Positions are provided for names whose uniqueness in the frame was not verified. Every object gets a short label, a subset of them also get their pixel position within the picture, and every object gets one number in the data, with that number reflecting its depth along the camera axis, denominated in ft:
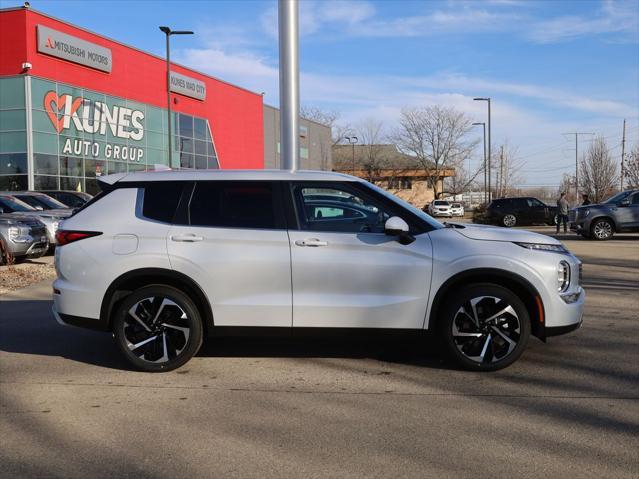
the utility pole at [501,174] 214.07
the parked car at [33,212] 47.22
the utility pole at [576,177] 185.39
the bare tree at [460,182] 228.86
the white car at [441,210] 156.25
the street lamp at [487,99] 143.13
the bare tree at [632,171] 149.51
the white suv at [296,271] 17.16
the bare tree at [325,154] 212.23
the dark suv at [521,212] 103.91
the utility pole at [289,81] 47.65
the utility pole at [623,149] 152.99
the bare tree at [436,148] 201.98
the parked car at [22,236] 41.32
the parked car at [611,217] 65.87
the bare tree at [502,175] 215.08
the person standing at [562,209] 78.54
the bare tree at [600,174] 160.45
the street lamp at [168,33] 88.28
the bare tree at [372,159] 220.23
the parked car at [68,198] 63.57
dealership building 89.04
